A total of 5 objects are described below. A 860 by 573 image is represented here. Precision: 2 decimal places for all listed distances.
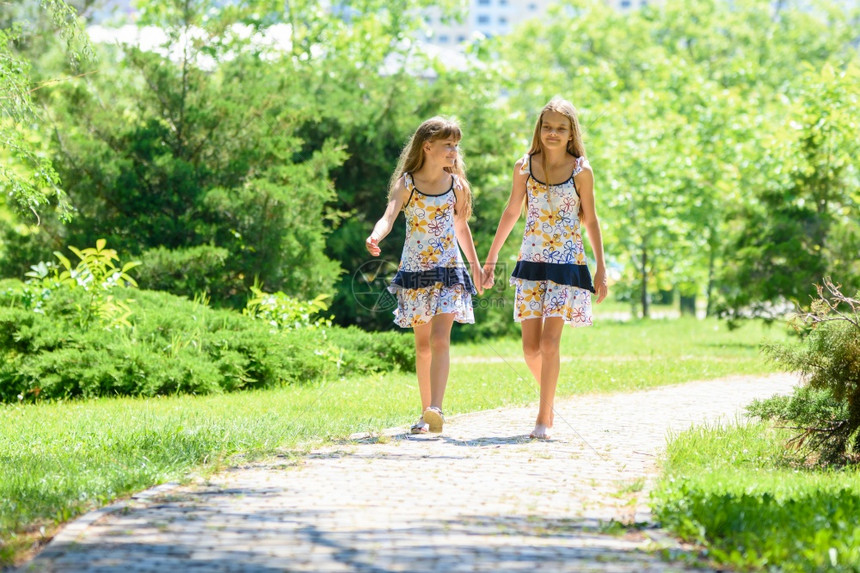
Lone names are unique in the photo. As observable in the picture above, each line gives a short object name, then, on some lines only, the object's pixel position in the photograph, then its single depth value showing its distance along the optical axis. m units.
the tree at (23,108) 14.62
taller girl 14.12
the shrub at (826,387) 12.67
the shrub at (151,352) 19.78
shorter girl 14.66
